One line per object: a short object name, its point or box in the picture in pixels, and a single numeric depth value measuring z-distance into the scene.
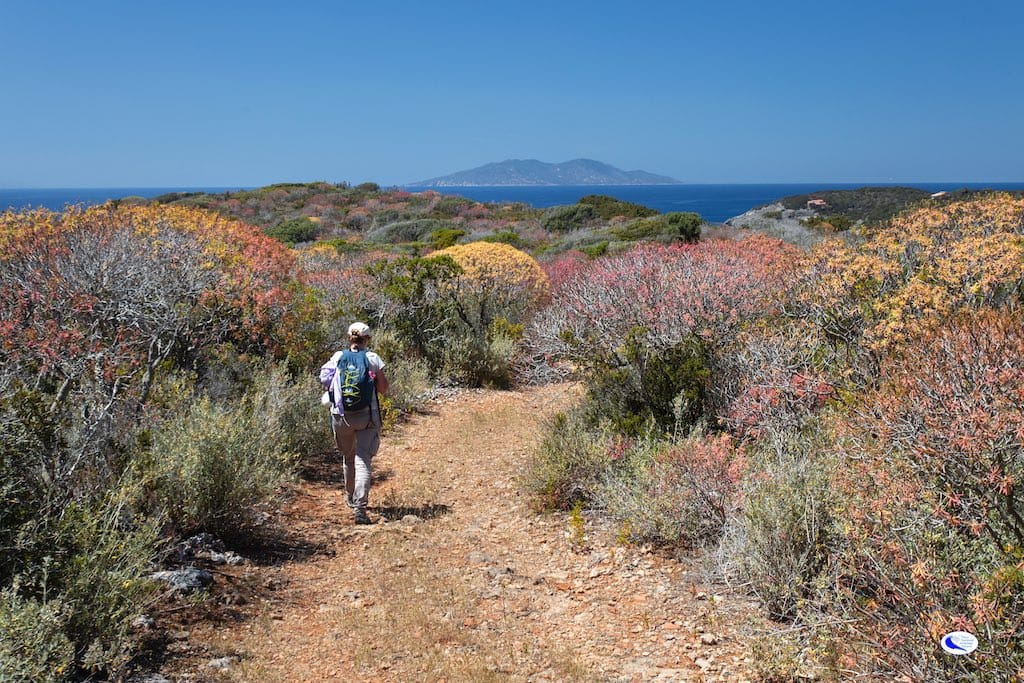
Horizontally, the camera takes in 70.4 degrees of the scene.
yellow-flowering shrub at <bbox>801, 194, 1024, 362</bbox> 5.70
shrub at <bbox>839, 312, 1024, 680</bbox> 2.89
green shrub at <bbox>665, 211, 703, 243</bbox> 22.69
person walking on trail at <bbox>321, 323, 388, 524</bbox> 6.07
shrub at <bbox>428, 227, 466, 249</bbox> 23.42
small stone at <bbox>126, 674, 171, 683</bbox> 3.56
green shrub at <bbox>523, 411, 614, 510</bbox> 6.46
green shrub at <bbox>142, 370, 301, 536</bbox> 5.18
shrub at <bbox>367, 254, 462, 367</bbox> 11.80
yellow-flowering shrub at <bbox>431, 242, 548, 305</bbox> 13.09
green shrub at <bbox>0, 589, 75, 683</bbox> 2.93
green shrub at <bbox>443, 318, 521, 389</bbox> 11.63
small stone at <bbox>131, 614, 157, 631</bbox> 3.96
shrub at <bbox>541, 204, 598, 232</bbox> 34.78
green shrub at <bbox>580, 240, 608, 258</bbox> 18.26
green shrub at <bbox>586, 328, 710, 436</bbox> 6.73
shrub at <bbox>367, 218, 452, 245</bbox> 32.06
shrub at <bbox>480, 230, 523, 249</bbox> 24.25
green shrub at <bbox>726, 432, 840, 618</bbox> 4.11
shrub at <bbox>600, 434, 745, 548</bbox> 5.20
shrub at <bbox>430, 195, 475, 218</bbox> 42.05
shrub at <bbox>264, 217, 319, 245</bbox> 32.12
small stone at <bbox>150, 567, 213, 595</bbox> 4.42
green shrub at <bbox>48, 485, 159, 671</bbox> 3.47
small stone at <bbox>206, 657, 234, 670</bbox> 3.85
